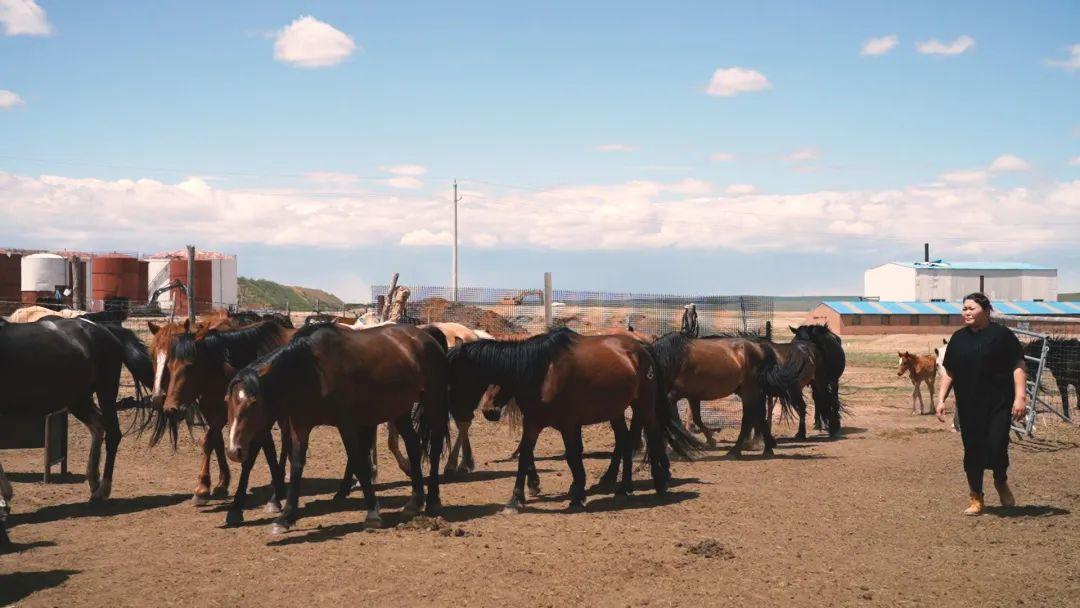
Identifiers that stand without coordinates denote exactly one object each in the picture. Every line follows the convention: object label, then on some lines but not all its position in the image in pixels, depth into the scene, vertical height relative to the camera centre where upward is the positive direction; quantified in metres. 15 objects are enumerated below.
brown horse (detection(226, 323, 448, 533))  8.22 -1.02
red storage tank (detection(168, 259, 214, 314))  42.06 +0.52
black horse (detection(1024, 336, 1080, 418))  17.05 -1.29
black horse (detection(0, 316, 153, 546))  9.62 -0.94
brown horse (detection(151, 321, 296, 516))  9.29 -0.88
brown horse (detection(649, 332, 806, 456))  13.16 -1.22
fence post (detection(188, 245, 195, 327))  17.52 +0.15
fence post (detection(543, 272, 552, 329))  18.05 -0.21
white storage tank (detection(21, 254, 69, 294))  35.66 +0.43
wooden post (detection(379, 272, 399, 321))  17.74 -0.28
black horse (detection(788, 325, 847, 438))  16.03 -1.46
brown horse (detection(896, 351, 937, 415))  19.83 -1.73
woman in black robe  8.59 -0.96
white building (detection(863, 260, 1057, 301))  72.00 +0.76
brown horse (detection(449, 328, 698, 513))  9.59 -1.01
